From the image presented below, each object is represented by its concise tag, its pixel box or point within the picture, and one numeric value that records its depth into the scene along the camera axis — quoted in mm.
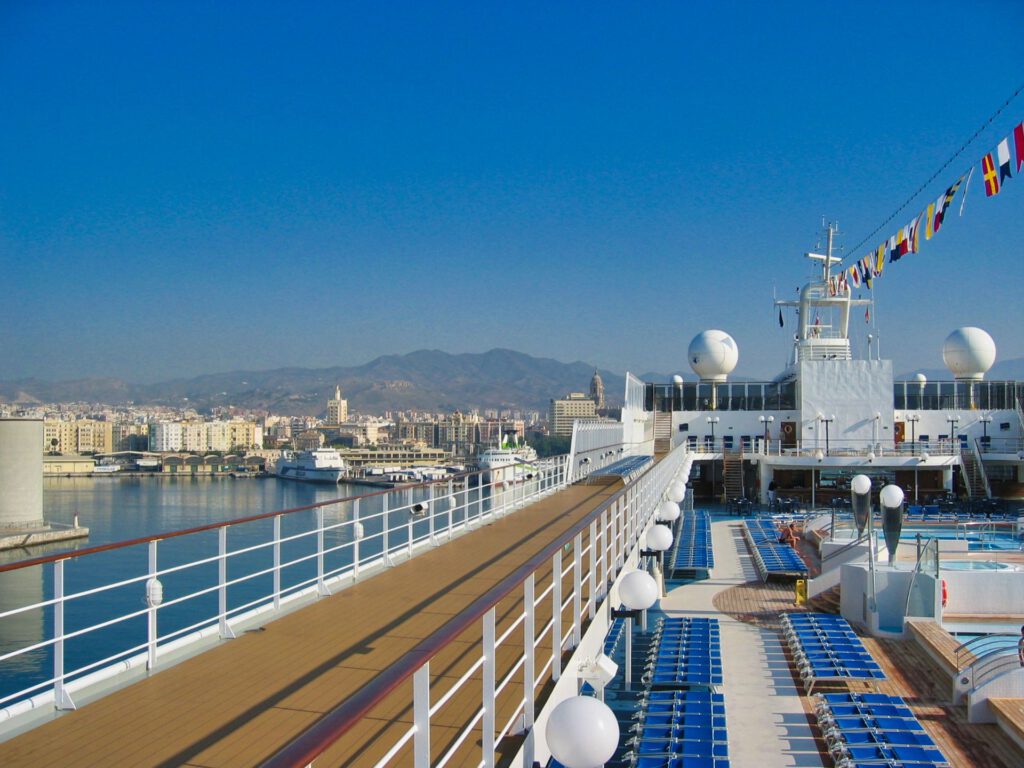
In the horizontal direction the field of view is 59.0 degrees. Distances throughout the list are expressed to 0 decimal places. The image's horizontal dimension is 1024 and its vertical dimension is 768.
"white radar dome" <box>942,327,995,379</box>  37219
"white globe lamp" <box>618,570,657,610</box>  5992
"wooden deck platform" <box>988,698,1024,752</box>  8852
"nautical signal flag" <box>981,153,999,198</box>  13133
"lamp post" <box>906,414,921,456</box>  34125
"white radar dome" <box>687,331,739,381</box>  38812
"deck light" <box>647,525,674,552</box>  9000
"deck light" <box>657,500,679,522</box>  10906
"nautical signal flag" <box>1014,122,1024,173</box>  11961
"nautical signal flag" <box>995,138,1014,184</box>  12578
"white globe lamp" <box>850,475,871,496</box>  15688
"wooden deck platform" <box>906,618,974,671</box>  10820
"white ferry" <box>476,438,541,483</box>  58469
